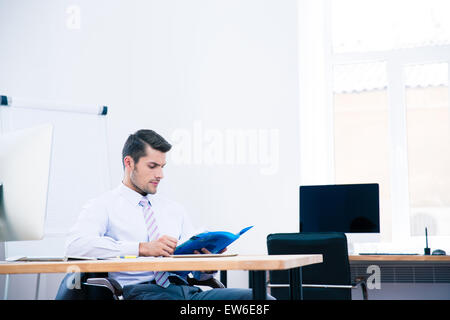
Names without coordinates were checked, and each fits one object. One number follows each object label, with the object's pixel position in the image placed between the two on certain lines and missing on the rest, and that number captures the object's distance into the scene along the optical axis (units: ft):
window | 13.92
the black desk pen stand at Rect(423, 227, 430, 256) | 11.76
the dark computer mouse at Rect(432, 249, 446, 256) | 11.48
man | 6.40
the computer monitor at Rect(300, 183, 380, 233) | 11.96
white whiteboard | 11.55
